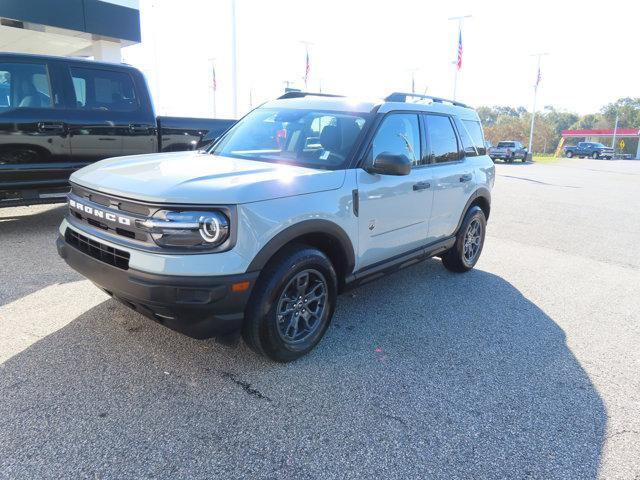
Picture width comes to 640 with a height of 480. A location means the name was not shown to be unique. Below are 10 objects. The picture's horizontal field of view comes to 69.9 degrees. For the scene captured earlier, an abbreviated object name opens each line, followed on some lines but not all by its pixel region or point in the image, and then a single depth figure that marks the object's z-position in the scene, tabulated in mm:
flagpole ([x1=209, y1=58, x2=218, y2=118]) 40681
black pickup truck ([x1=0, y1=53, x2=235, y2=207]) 5570
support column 15281
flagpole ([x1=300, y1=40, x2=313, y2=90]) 33219
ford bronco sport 2617
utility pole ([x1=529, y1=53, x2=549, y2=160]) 38562
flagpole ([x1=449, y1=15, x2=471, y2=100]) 27148
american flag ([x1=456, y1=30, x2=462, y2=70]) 27261
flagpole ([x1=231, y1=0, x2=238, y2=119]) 17350
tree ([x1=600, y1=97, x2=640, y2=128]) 97544
